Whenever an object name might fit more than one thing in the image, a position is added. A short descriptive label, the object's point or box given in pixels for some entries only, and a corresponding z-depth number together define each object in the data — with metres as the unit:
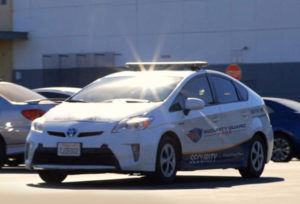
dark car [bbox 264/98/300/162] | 21.92
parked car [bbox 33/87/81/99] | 22.31
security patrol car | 12.48
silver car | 16.55
